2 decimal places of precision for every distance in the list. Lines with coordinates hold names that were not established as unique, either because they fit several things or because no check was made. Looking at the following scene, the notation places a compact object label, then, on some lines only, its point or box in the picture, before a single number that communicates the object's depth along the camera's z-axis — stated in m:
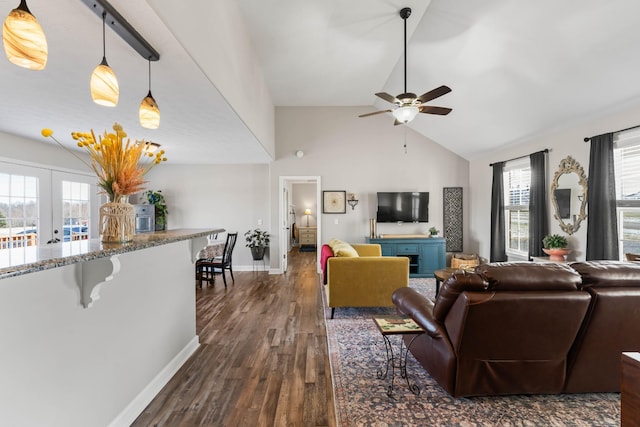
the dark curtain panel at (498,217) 5.43
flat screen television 6.33
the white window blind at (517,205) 5.04
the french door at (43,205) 3.70
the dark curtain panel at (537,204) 4.43
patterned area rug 1.92
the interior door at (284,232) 6.50
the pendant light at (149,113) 1.84
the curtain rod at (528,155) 4.37
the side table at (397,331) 2.10
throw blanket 4.16
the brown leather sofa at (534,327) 1.82
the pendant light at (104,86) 1.40
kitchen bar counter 1.22
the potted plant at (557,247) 3.96
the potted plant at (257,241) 6.41
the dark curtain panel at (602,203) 3.33
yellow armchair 3.75
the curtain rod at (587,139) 3.67
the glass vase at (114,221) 1.69
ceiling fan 3.18
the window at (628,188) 3.19
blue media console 6.02
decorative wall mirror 3.82
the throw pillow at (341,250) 3.93
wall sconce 6.37
